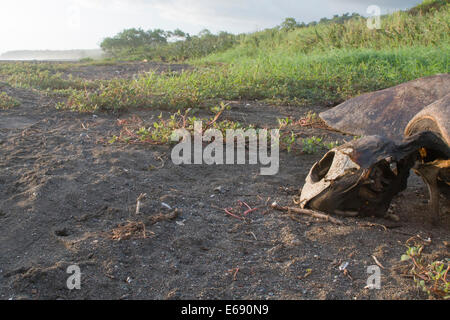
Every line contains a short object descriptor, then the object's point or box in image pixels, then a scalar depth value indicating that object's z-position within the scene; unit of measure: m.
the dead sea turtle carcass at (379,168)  2.33
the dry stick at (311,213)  2.63
